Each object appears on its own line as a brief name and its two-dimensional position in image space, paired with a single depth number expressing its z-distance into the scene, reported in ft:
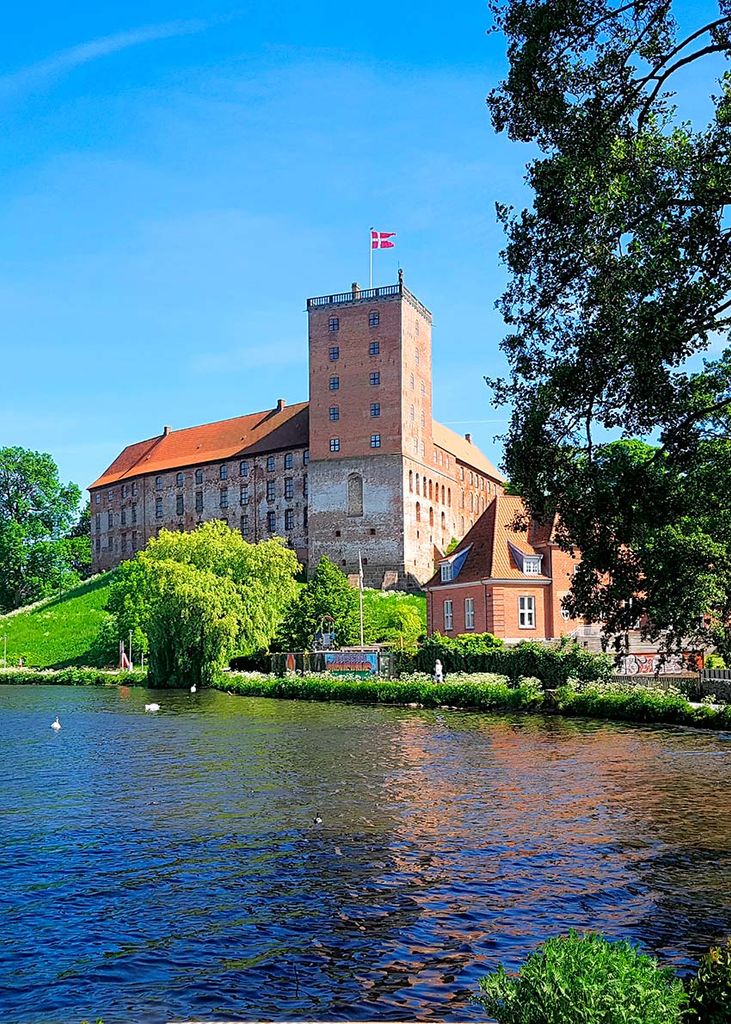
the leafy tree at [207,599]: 183.52
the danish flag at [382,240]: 250.57
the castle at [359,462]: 291.58
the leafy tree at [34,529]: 352.28
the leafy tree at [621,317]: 36.73
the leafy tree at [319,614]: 203.82
